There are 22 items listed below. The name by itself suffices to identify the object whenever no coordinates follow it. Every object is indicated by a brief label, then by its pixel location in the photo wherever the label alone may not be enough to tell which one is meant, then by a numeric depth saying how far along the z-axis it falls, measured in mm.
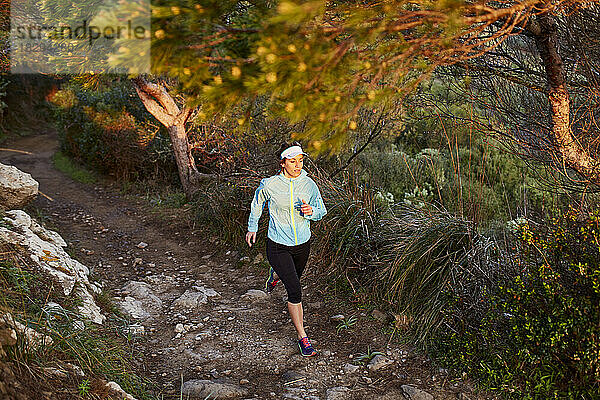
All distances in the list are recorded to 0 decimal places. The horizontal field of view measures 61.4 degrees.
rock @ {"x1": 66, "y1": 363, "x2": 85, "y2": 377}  3477
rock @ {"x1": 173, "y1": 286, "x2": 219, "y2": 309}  5898
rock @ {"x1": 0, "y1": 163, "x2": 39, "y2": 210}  6586
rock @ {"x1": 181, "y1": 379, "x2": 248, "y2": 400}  4023
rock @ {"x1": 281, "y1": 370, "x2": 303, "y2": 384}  4312
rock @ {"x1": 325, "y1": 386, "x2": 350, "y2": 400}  4074
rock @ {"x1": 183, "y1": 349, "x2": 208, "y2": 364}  4719
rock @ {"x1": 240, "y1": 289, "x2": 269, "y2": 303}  6004
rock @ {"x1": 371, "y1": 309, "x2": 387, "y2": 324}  5035
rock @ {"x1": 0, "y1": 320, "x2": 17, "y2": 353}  3142
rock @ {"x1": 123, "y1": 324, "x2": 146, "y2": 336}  5008
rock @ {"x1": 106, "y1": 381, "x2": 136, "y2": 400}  3512
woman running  4547
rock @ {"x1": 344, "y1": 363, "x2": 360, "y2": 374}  4430
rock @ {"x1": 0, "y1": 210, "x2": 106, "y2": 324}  4891
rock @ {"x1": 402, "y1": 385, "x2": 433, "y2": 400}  3982
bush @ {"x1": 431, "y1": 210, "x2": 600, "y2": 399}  3500
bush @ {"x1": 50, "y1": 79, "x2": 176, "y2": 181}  11266
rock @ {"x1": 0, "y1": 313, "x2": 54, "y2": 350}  3303
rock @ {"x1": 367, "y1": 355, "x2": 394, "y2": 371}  4441
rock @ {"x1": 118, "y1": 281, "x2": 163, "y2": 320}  5625
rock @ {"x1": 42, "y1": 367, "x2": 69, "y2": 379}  3299
